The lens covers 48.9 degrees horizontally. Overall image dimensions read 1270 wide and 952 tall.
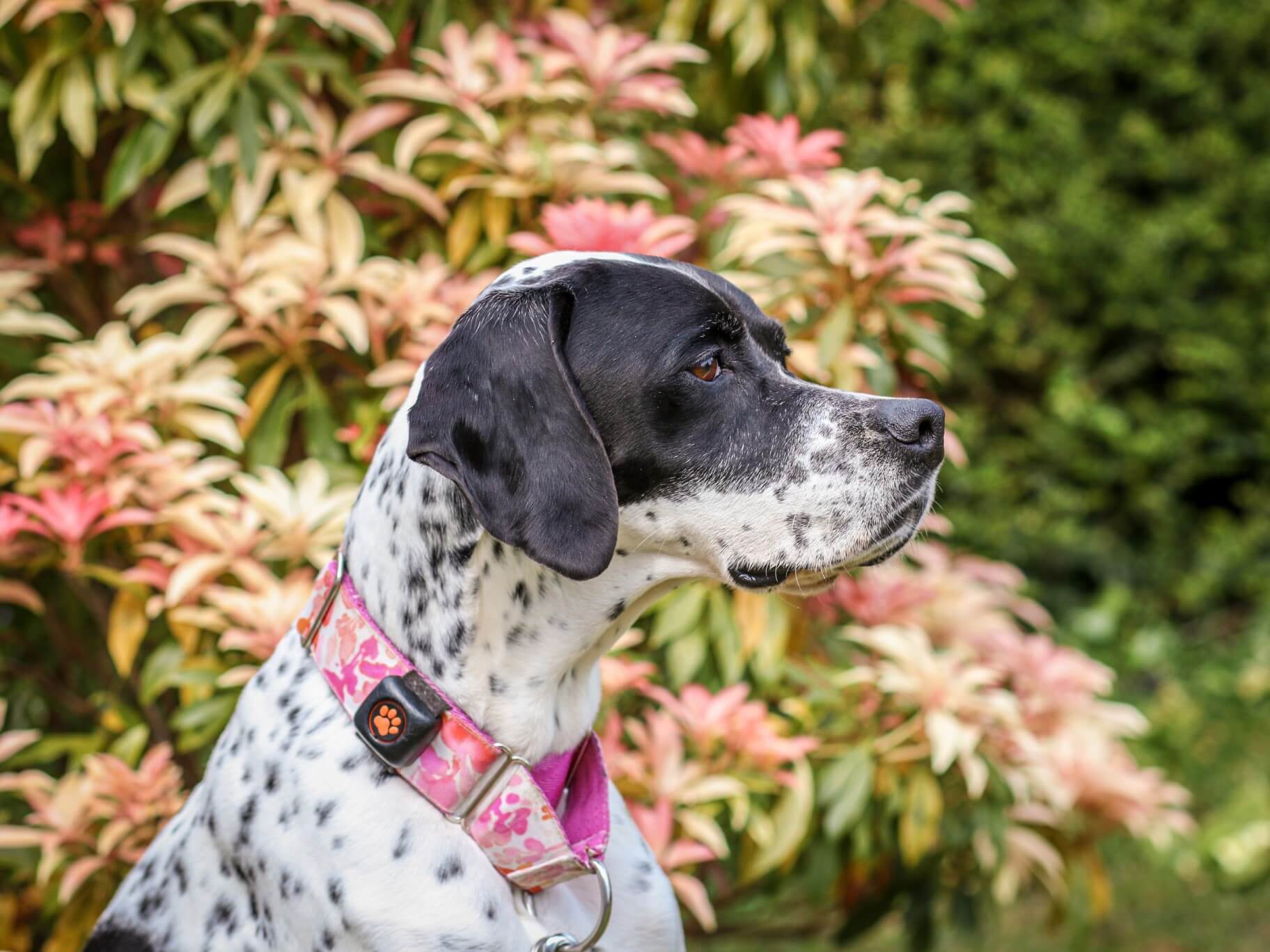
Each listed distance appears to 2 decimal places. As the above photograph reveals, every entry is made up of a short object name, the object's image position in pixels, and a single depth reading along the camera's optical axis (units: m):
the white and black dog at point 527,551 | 1.92
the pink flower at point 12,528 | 2.58
